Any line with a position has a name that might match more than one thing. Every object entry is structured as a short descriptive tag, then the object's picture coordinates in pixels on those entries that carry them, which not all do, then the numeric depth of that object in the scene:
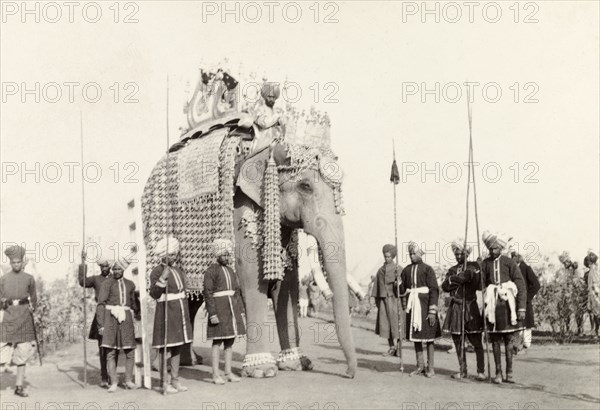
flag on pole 10.62
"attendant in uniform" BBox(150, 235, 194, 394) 8.48
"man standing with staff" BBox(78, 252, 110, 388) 9.09
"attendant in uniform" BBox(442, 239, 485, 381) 9.18
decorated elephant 9.33
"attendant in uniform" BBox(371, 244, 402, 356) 12.38
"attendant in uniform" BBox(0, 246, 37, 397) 8.52
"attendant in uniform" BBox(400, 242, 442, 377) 9.45
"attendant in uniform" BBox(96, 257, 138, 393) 8.65
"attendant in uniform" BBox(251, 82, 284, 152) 9.96
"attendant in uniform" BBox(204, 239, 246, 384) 8.84
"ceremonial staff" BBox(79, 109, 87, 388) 8.81
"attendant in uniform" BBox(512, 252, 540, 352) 10.66
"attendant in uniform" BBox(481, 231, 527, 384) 8.88
